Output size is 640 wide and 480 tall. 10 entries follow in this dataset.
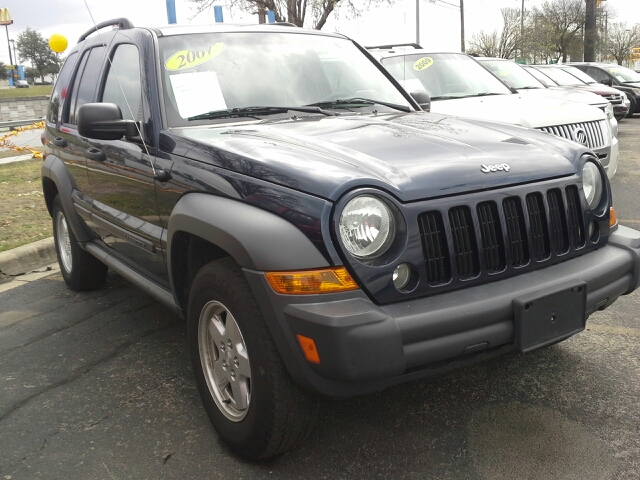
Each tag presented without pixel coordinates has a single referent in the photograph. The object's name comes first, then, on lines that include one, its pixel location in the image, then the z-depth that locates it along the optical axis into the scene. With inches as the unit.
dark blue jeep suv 92.6
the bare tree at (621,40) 2792.8
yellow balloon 155.1
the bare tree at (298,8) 781.3
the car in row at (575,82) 600.1
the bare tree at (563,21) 2165.4
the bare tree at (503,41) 2007.9
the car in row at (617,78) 800.3
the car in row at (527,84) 378.3
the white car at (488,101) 276.5
